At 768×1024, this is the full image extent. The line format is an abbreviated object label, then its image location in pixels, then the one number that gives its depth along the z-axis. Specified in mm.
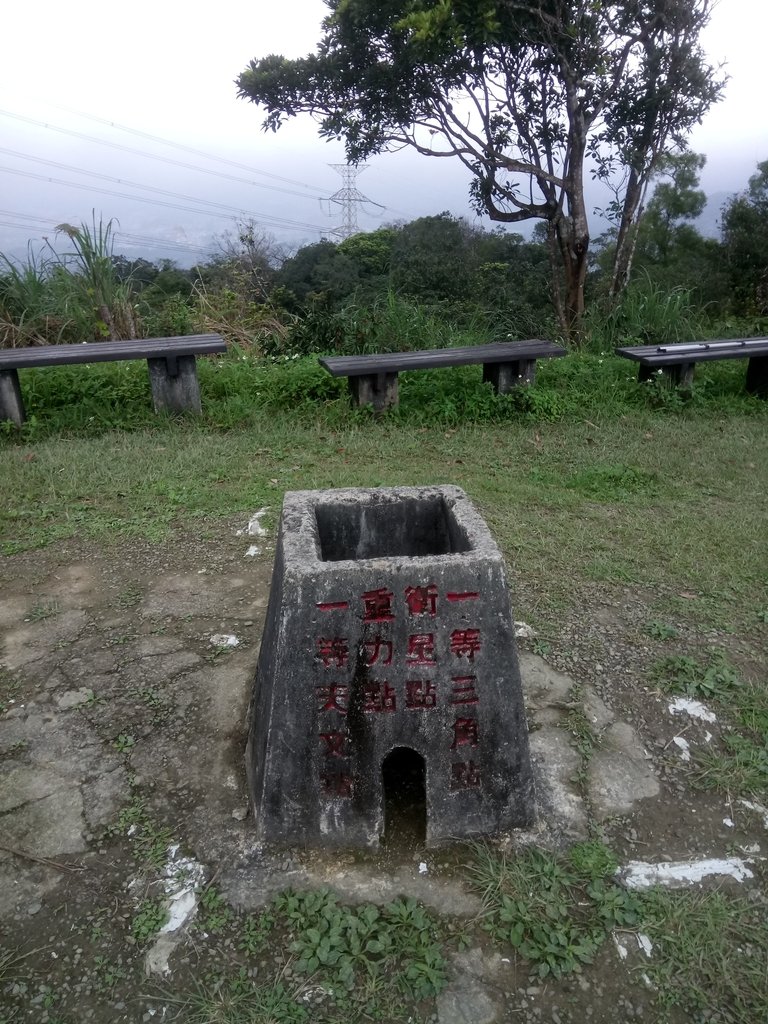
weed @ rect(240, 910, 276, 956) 1743
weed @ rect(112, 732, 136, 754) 2373
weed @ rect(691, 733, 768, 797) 2230
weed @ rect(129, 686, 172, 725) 2523
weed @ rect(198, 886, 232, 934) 1798
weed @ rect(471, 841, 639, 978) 1741
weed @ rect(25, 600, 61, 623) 3131
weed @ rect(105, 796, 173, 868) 1985
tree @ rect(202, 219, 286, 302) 9695
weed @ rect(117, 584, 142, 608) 3244
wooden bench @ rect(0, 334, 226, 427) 5359
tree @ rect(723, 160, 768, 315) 15578
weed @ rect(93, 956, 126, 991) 1672
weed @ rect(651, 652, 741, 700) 2662
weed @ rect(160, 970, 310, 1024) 1594
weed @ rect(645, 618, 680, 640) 2986
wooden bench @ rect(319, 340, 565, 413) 5656
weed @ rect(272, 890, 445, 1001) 1674
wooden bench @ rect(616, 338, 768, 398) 6137
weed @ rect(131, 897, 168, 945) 1779
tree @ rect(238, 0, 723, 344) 6965
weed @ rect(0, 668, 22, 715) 2596
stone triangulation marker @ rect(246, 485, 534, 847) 1939
